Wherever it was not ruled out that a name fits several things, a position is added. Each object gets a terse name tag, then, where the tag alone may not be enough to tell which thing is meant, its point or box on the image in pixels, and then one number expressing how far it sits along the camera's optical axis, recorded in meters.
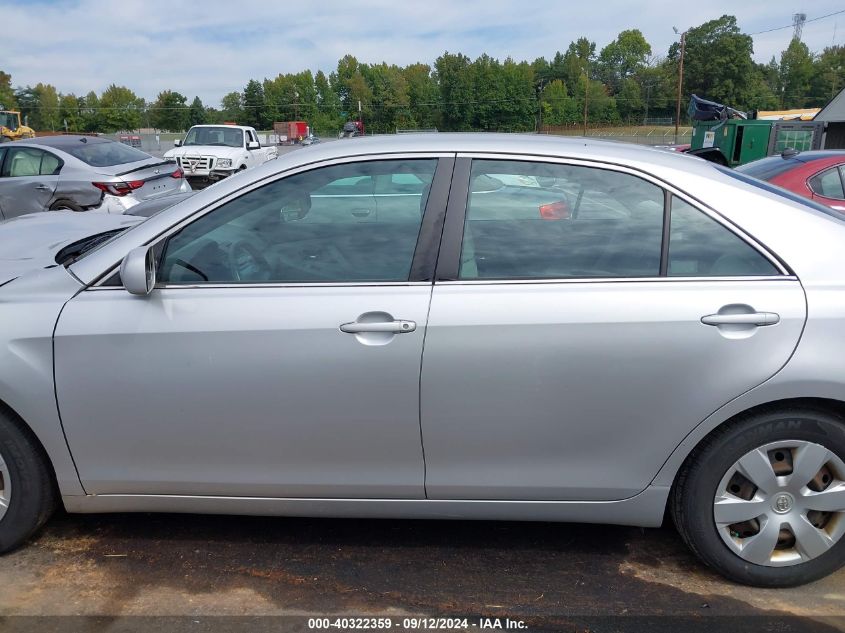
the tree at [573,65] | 91.84
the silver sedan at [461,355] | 2.50
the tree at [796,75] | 95.44
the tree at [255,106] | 91.06
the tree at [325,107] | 83.75
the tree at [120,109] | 89.31
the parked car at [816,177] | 6.78
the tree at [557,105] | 79.62
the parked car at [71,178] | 9.26
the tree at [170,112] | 91.75
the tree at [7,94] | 89.11
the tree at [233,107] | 91.75
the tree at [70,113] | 88.62
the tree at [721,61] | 89.62
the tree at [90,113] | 89.50
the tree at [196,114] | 88.55
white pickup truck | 18.97
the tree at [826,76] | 91.56
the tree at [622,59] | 106.12
